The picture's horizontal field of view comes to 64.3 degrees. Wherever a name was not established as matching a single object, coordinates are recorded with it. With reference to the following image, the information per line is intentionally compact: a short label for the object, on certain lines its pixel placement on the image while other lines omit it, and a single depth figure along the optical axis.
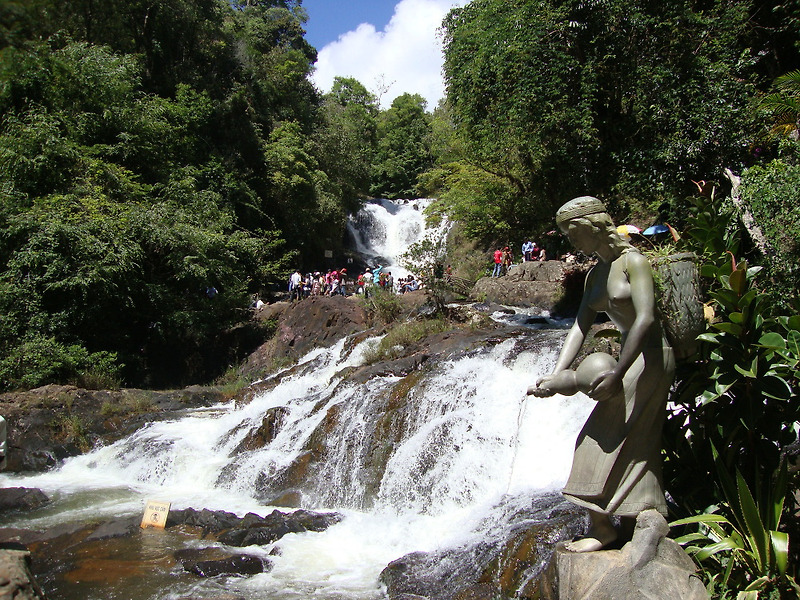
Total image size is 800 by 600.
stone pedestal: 3.31
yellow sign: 8.19
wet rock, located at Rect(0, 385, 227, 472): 12.23
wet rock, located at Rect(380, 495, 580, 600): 5.59
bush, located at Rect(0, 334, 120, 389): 14.23
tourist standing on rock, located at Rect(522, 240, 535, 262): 21.69
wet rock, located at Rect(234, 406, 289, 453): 11.38
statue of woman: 3.49
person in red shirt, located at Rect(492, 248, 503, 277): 22.40
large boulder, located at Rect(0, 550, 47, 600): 4.00
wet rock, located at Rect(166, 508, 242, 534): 8.14
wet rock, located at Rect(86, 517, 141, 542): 7.94
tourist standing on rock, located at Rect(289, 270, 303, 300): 24.36
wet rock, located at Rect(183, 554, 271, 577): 6.73
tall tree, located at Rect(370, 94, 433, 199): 46.88
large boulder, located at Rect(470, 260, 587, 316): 17.48
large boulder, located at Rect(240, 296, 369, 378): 18.73
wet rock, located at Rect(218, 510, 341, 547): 7.63
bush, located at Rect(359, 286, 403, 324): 17.84
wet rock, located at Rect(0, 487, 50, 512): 9.39
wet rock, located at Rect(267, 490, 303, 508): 9.33
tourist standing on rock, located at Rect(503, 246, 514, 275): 22.41
